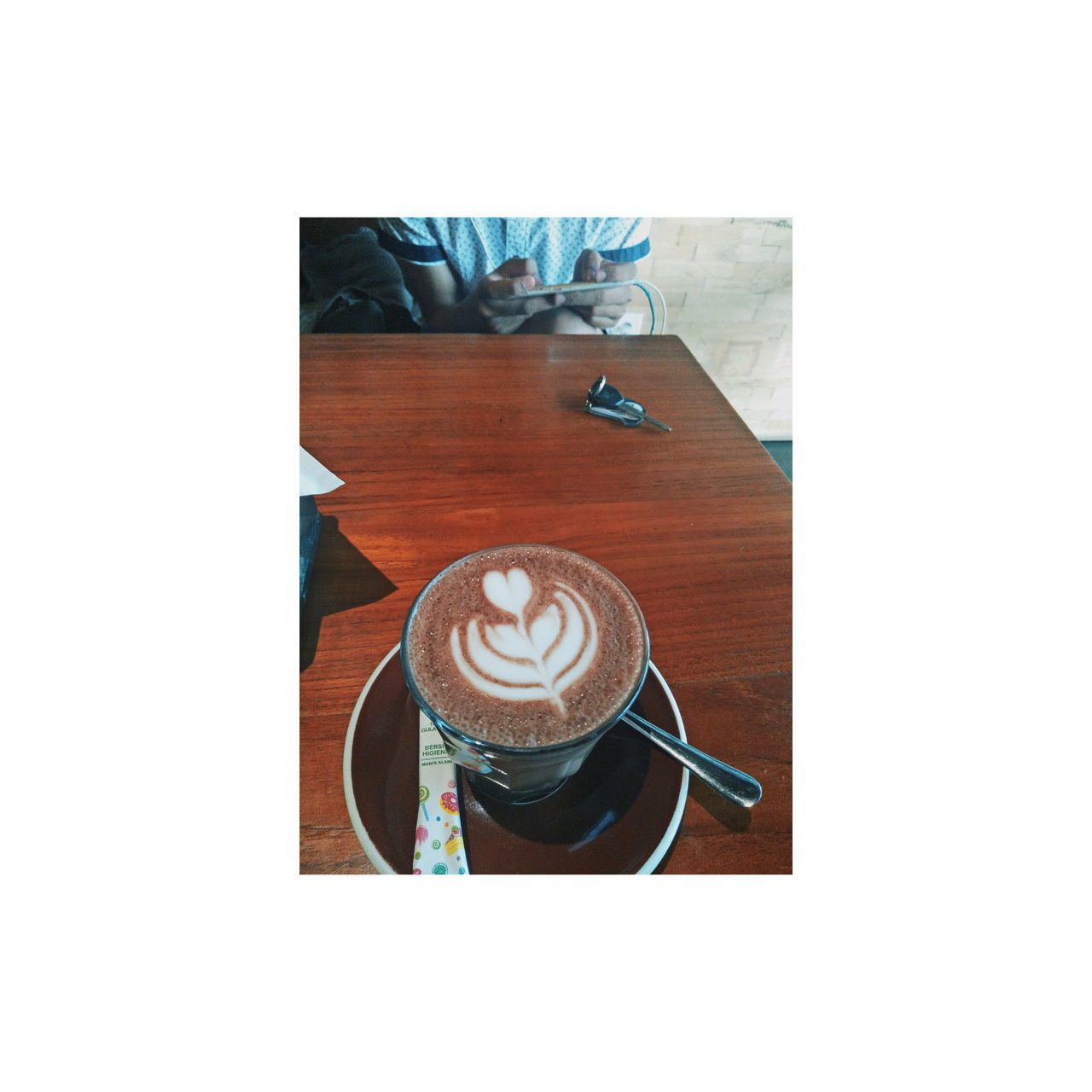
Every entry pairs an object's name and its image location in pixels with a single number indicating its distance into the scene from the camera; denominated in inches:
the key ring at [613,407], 32.9
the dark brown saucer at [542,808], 16.2
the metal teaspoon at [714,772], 16.8
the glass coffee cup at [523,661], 15.1
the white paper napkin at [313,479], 22.8
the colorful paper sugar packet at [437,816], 15.9
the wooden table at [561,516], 18.5
